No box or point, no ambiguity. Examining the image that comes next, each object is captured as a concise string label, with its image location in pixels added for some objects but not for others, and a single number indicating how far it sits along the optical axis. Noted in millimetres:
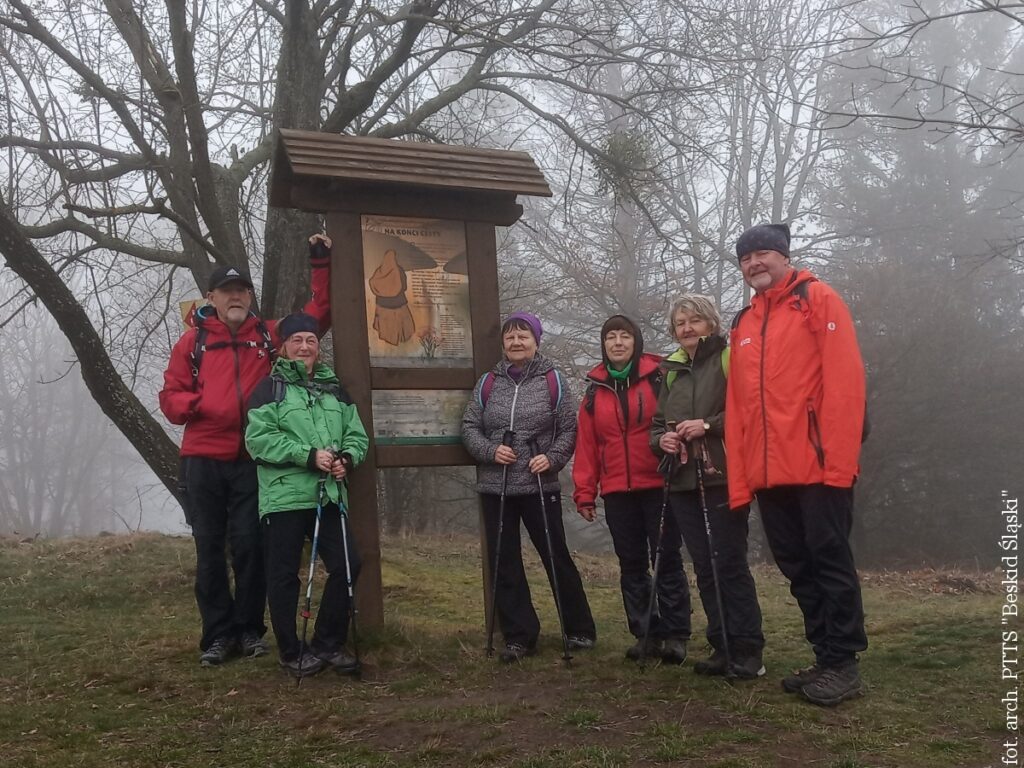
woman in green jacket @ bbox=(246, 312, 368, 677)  4621
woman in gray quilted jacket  5027
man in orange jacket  3895
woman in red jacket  4836
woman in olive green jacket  4398
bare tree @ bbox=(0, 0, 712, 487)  7227
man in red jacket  4934
